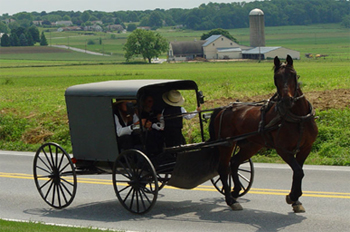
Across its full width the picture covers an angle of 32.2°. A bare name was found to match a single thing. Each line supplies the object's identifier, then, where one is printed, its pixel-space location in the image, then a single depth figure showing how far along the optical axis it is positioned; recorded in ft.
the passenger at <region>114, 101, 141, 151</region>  33.24
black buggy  31.96
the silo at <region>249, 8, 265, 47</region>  540.93
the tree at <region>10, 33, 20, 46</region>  640.58
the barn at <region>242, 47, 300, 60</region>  438.24
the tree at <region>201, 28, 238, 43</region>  609.42
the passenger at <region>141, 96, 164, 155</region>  33.58
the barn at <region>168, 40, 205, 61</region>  504.43
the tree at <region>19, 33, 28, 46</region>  651.25
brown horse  28.37
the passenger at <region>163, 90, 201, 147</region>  34.22
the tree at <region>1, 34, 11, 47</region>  637.71
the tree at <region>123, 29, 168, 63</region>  444.96
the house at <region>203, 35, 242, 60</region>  510.99
